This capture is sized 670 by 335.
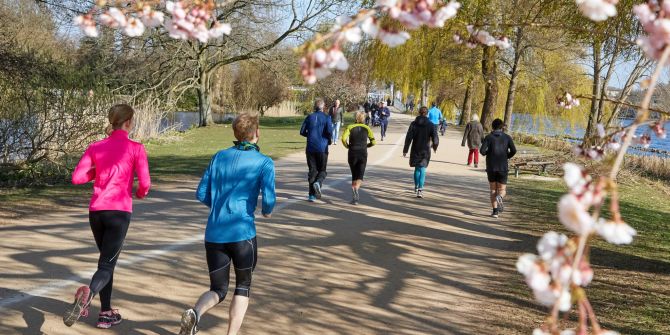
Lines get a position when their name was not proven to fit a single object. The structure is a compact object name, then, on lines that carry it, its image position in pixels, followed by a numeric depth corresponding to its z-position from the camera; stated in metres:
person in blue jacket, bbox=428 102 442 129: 26.86
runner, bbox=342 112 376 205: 12.38
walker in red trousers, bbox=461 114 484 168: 20.05
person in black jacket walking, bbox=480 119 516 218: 11.71
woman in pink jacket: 5.14
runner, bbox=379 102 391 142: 30.61
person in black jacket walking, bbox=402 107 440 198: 13.18
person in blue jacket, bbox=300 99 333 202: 12.23
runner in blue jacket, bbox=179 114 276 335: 4.80
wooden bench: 19.77
